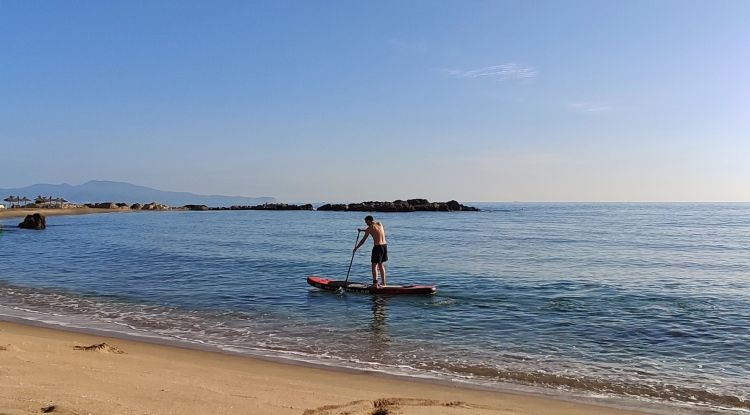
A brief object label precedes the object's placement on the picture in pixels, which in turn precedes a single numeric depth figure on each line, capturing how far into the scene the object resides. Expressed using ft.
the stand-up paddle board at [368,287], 50.94
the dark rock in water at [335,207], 357.41
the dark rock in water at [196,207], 381.81
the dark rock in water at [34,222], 146.30
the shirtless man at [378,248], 55.26
